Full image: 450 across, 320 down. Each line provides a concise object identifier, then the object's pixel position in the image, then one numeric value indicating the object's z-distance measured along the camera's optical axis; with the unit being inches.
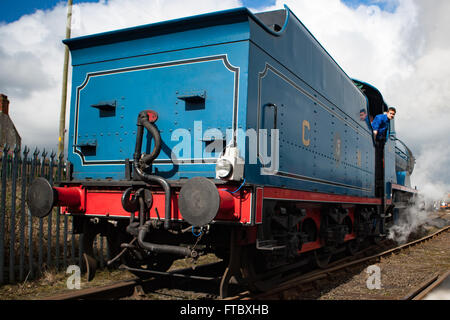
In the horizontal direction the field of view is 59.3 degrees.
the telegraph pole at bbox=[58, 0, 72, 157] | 423.2
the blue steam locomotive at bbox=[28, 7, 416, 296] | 161.8
